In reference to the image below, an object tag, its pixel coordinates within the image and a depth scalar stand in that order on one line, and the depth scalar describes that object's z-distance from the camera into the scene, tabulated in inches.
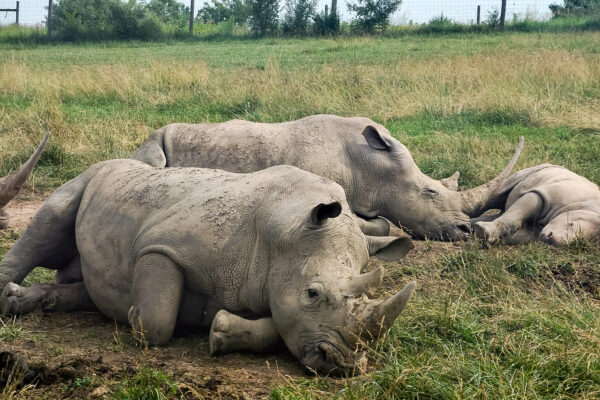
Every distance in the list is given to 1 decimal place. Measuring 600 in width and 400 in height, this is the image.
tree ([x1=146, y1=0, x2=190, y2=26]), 1840.1
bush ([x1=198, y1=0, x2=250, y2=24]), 2178.9
